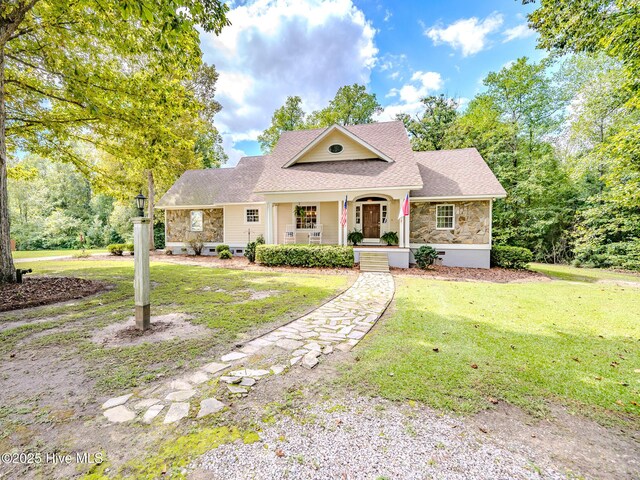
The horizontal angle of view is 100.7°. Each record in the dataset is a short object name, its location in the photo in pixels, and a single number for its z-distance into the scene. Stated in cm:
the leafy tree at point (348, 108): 2684
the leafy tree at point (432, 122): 2256
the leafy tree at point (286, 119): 2711
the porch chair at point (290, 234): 1491
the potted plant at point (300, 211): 1512
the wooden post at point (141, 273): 442
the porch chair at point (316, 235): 1421
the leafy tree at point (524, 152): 1691
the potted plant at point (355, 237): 1377
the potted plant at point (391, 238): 1358
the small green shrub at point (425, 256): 1139
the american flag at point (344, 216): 1198
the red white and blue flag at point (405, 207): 1146
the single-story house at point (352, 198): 1243
